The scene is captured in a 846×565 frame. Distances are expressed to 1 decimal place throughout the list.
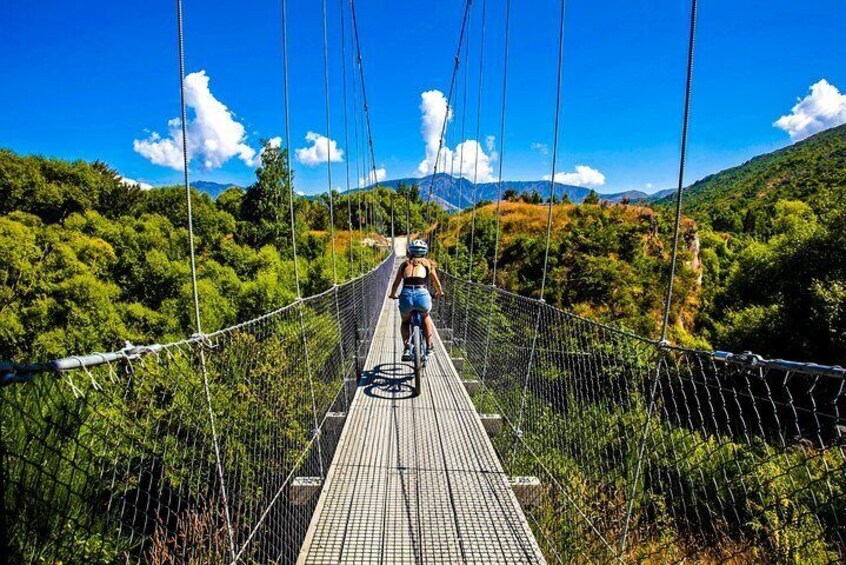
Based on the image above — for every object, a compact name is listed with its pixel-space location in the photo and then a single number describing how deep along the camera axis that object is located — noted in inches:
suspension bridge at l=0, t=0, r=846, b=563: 44.3
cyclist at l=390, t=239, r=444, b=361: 142.3
